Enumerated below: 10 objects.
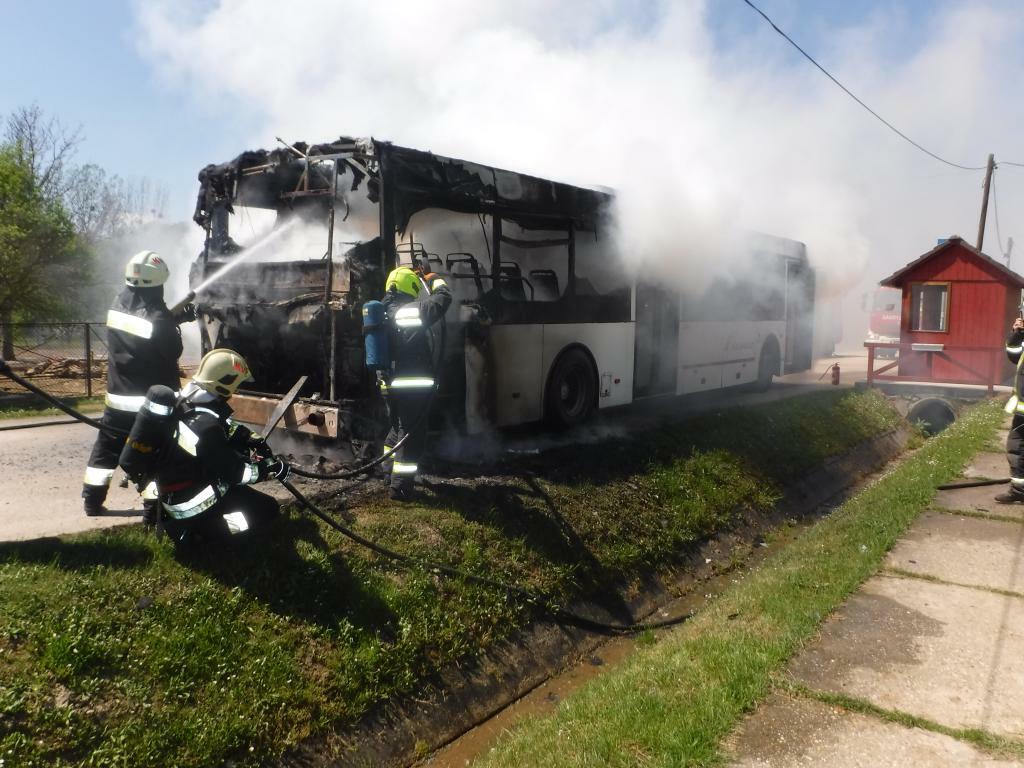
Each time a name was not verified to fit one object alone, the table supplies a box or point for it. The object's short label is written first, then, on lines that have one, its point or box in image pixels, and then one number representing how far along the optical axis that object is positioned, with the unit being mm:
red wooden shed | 16531
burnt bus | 6578
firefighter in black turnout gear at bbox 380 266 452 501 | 5996
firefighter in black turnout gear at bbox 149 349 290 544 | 4363
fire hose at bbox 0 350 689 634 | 4979
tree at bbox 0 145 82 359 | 13039
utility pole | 28688
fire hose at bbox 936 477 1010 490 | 8531
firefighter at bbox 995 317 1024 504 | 7605
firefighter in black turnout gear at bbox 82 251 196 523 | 5184
